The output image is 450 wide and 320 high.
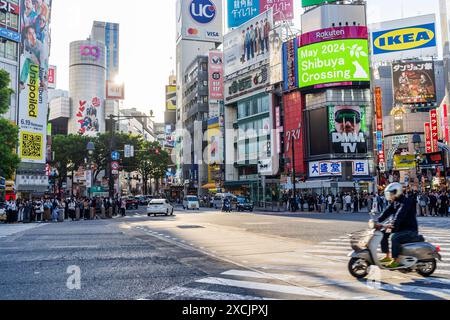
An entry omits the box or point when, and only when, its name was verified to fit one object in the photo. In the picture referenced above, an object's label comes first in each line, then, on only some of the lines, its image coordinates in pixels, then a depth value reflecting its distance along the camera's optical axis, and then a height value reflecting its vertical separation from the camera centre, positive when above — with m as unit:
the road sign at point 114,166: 37.94 +1.92
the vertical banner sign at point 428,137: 64.83 +6.75
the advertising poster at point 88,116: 131.12 +22.06
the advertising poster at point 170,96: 140.25 +29.00
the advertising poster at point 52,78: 110.62 +28.00
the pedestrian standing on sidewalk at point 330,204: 39.61 -1.84
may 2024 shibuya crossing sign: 55.81 +15.44
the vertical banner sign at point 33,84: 60.41 +14.95
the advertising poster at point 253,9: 74.62 +30.42
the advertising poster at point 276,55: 64.12 +18.92
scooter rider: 8.09 -0.79
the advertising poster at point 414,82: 69.75 +15.92
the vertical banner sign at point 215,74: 82.44 +21.18
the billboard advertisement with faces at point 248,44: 67.38 +23.07
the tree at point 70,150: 63.66 +5.76
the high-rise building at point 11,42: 57.25 +19.85
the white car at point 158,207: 35.31 -1.59
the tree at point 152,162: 73.38 +4.51
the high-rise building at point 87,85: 134.00 +32.25
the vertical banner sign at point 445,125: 58.48 +7.56
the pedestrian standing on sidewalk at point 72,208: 32.31 -1.36
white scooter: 7.98 -1.33
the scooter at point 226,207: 43.22 -2.07
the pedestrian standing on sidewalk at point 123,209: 37.86 -1.78
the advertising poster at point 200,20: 108.81 +41.72
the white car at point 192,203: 51.03 -1.89
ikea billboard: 63.09 +20.86
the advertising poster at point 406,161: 53.44 +2.51
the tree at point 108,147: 63.73 +6.05
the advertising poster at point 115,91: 154.25 +34.32
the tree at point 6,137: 31.14 +3.94
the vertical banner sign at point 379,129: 57.06 +6.88
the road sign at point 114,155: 38.78 +2.93
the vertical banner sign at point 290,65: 60.59 +16.57
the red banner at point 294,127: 60.53 +8.07
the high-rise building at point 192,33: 108.94 +38.31
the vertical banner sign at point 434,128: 59.09 +7.20
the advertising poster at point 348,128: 57.09 +7.12
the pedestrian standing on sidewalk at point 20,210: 30.38 -1.38
